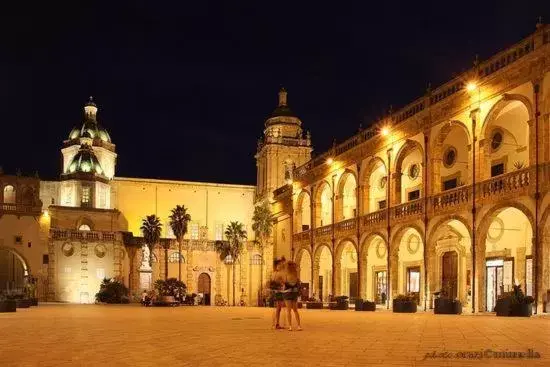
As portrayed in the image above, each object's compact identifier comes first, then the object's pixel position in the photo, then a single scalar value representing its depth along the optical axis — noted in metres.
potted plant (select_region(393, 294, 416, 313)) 32.41
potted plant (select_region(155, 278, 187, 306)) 58.78
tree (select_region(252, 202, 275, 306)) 69.31
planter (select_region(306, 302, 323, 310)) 41.00
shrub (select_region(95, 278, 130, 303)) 60.24
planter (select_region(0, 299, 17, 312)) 30.22
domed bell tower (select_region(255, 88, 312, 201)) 76.25
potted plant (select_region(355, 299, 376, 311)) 35.22
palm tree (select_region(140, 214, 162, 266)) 70.81
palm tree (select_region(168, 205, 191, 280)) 73.00
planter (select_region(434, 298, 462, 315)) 29.19
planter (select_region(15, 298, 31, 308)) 39.03
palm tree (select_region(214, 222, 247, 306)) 75.88
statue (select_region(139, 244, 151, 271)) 70.81
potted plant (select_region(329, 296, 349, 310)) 37.81
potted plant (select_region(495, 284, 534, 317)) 25.05
